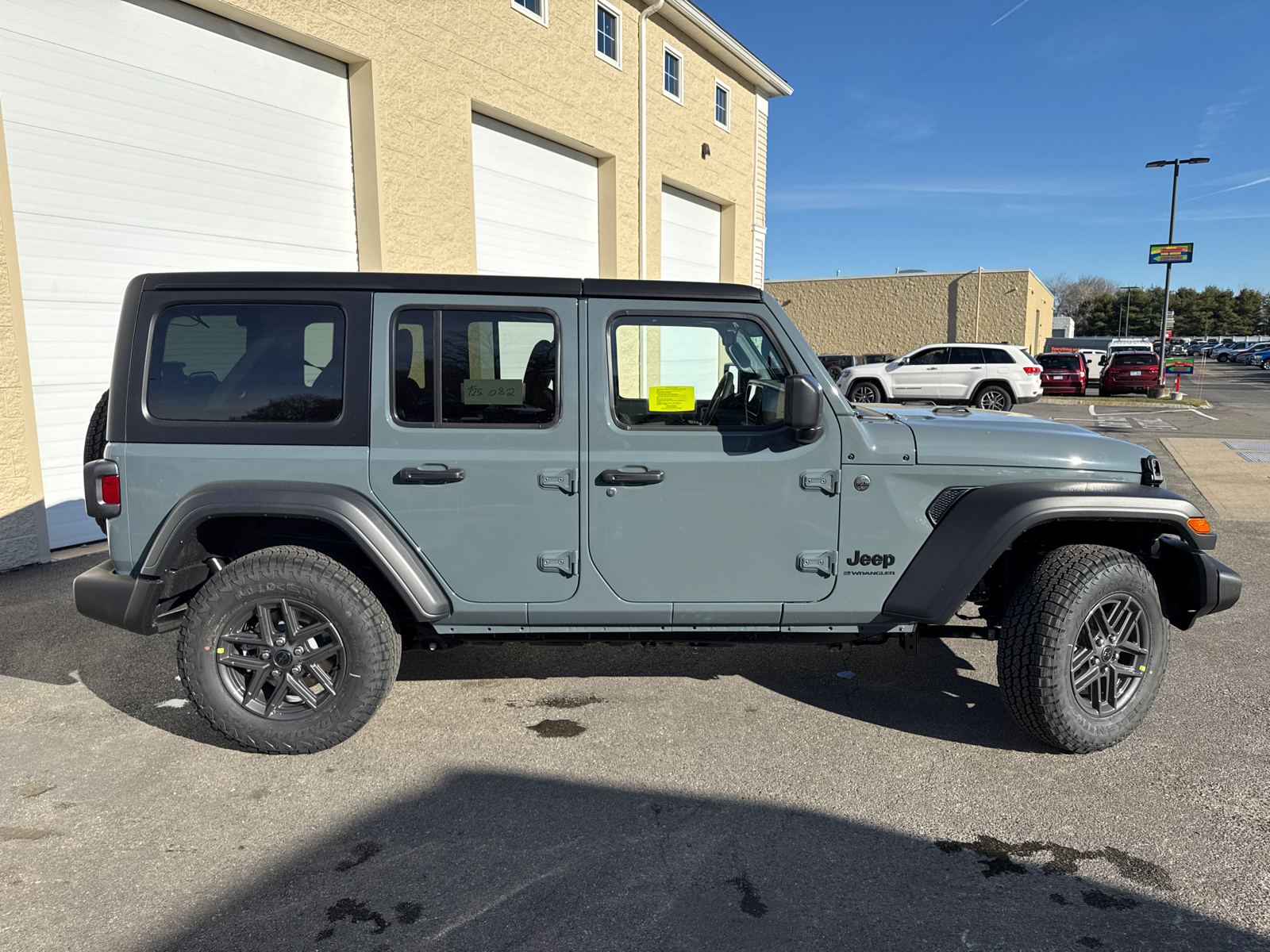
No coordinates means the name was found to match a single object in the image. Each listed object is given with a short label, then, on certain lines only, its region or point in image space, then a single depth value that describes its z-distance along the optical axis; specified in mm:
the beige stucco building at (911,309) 40719
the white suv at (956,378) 20203
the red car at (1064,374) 29672
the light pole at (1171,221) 26109
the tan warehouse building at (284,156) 6629
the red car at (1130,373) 28062
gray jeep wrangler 3416
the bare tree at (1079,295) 115562
